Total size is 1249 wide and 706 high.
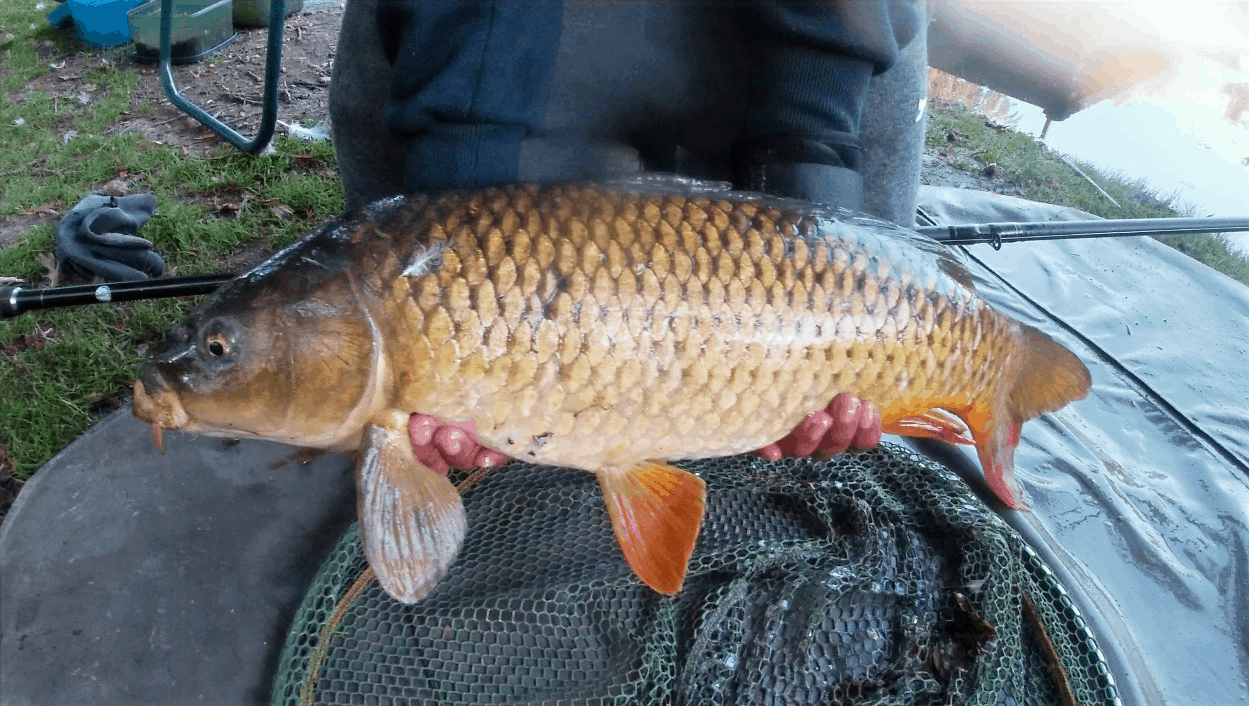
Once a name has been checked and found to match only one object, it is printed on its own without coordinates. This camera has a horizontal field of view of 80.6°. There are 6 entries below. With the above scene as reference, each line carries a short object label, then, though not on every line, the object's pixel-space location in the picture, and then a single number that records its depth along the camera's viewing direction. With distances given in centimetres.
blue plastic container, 376
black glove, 214
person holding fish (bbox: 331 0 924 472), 126
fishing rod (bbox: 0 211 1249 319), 148
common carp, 108
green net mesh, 122
